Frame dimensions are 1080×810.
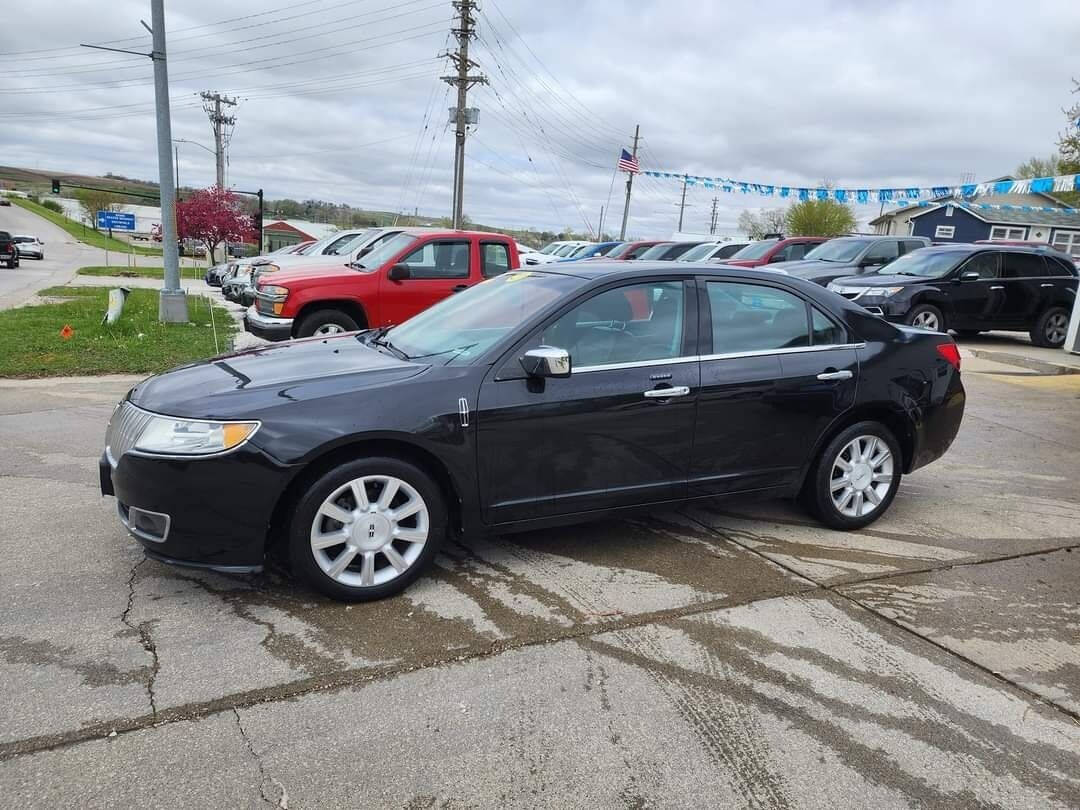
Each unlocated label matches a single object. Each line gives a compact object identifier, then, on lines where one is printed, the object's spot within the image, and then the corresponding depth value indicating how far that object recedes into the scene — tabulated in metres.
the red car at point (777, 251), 16.91
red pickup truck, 9.26
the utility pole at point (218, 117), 51.19
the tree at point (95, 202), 86.04
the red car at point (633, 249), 22.38
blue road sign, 35.03
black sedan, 3.32
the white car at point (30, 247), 42.72
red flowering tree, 40.34
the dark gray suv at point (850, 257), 14.27
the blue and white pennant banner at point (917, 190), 14.47
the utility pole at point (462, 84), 27.97
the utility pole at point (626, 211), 47.11
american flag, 33.24
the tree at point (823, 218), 58.81
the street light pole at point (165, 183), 12.45
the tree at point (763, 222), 70.35
